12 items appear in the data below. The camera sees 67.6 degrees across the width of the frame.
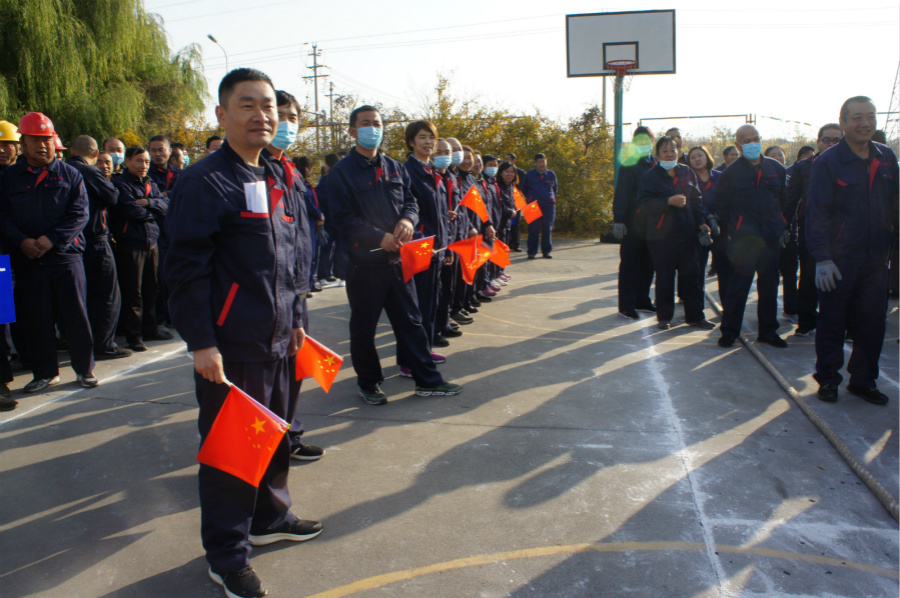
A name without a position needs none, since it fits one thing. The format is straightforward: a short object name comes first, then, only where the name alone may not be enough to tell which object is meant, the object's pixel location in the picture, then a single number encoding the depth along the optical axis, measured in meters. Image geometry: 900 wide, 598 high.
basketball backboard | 17.36
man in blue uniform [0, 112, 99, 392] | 5.41
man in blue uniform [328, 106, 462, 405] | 4.95
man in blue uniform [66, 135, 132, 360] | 6.25
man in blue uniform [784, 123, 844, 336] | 7.32
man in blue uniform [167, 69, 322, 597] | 2.66
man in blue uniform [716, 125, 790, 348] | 6.63
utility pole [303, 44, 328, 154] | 52.03
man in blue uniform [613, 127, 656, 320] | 8.26
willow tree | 17.91
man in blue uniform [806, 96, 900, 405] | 5.00
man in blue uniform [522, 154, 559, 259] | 14.65
